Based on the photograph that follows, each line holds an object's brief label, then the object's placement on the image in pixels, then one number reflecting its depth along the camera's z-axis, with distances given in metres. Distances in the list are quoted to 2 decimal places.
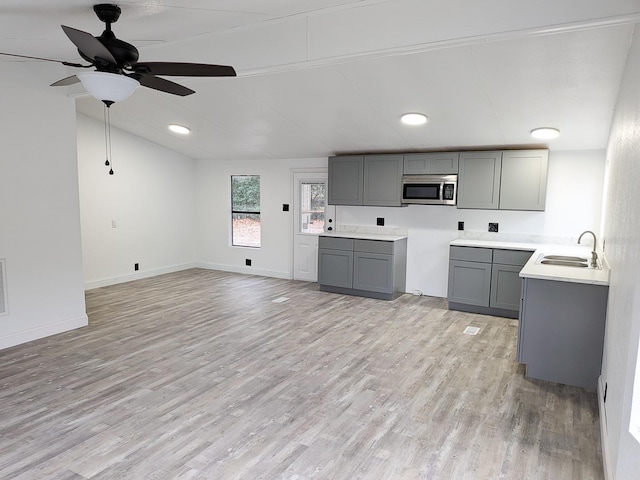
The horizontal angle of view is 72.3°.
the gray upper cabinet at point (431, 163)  5.43
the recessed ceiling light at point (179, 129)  5.92
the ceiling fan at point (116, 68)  2.22
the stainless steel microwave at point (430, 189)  5.46
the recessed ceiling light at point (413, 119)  4.42
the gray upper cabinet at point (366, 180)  5.83
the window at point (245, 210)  7.46
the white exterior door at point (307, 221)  6.86
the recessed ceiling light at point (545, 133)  4.42
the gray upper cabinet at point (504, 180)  5.00
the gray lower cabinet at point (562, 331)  3.15
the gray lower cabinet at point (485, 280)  4.96
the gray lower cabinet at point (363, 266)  5.79
